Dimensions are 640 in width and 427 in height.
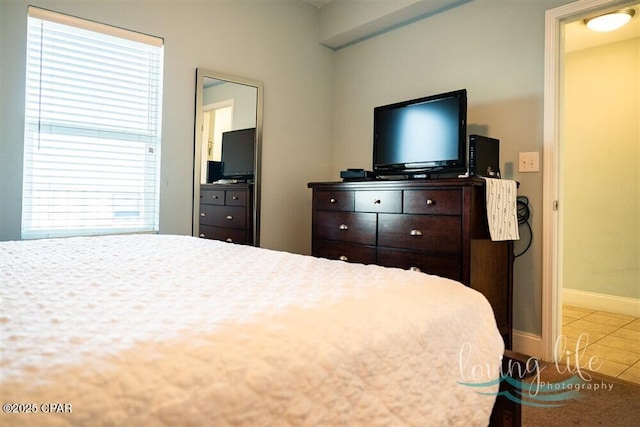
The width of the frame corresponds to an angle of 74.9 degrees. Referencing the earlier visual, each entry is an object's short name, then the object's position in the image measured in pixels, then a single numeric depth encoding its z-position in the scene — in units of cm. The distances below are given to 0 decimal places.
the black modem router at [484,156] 236
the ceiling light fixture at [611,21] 301
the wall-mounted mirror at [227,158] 298
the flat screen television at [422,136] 254
